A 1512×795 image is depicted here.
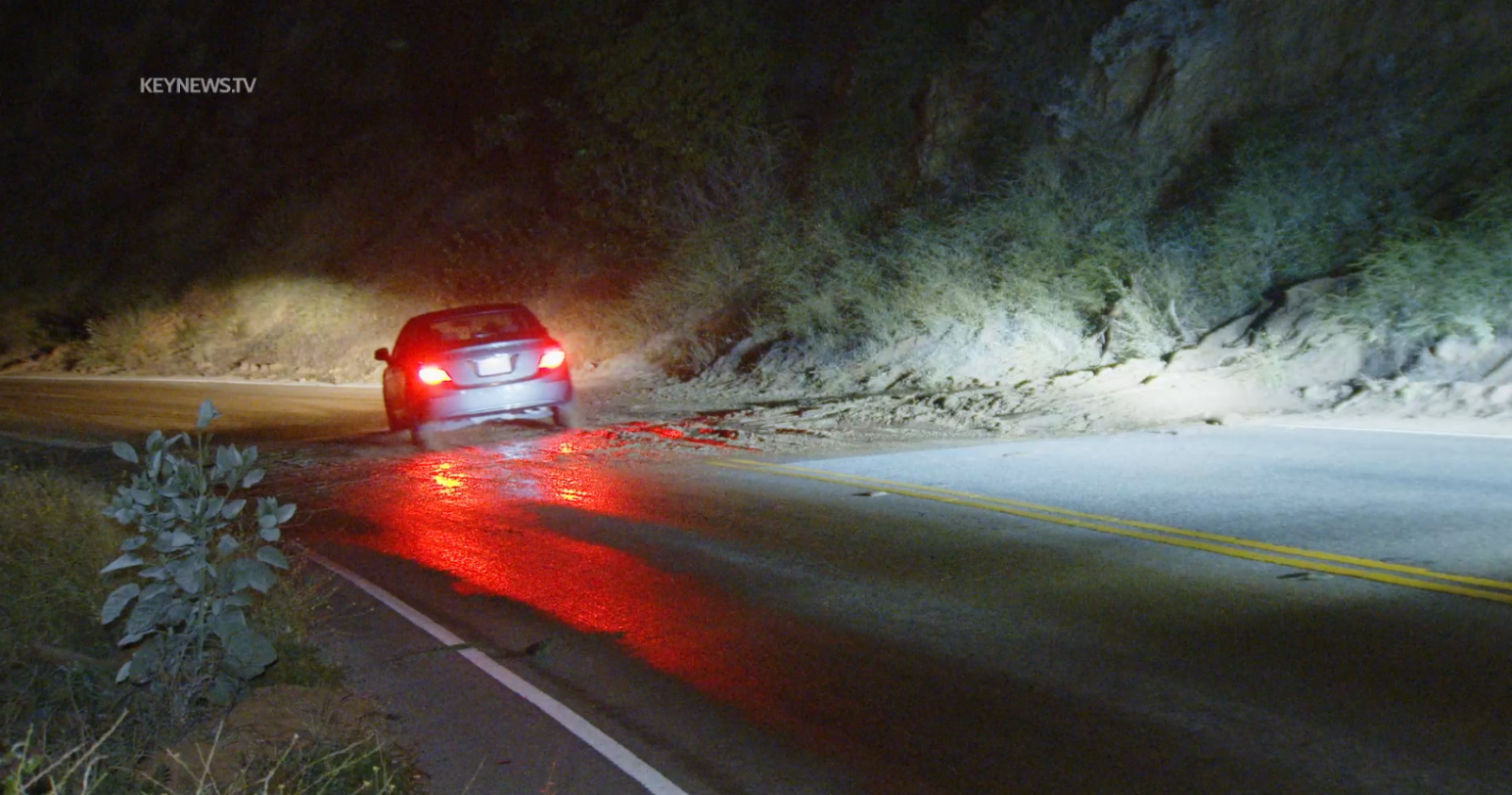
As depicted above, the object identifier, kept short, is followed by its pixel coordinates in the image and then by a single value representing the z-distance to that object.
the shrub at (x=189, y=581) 5.55
